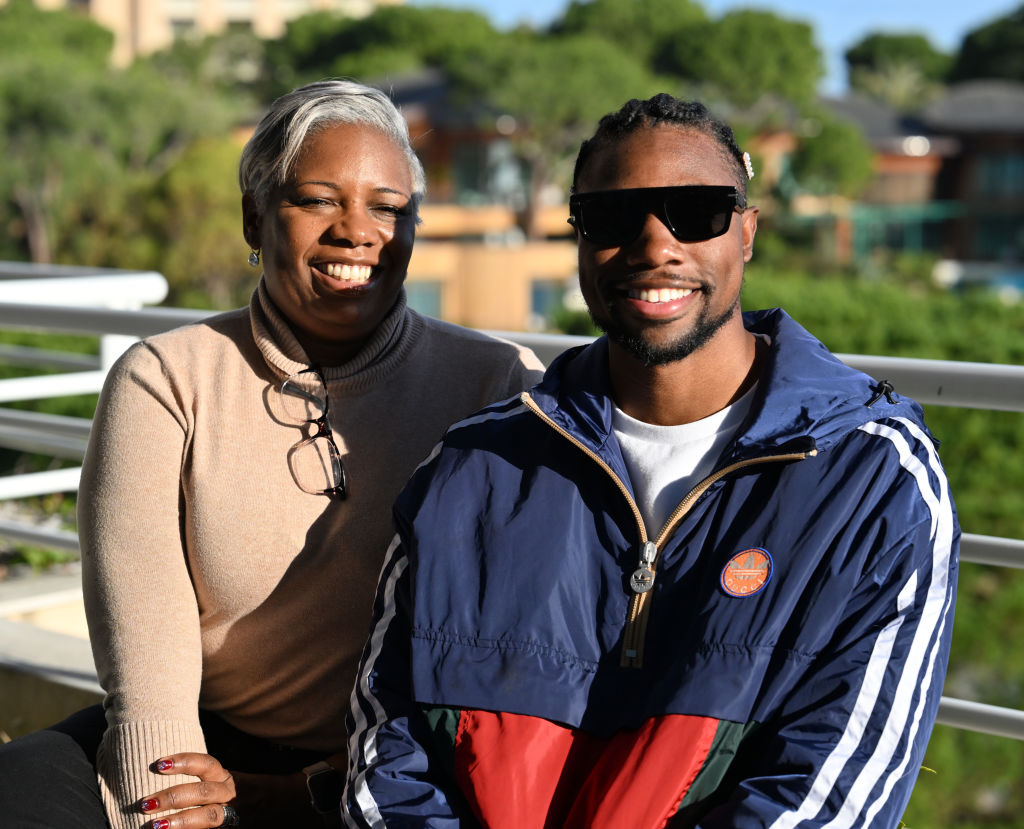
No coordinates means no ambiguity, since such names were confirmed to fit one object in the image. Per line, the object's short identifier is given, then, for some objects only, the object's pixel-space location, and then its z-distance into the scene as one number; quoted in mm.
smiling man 1707
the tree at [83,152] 35156
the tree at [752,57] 56031
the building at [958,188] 52875
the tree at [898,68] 82625
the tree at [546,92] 45312
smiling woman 2148
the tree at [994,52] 74938
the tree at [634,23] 65188
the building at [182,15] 82875
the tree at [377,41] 62719
